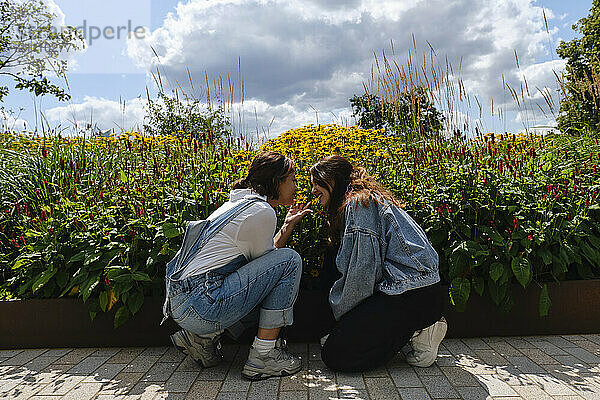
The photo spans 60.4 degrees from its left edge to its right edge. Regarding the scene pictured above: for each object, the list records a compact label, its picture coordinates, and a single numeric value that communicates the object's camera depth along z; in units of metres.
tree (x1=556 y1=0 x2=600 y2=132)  16.42
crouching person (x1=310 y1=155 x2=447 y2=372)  2.69
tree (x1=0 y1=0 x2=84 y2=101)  11.39
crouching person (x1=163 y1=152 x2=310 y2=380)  2.59
